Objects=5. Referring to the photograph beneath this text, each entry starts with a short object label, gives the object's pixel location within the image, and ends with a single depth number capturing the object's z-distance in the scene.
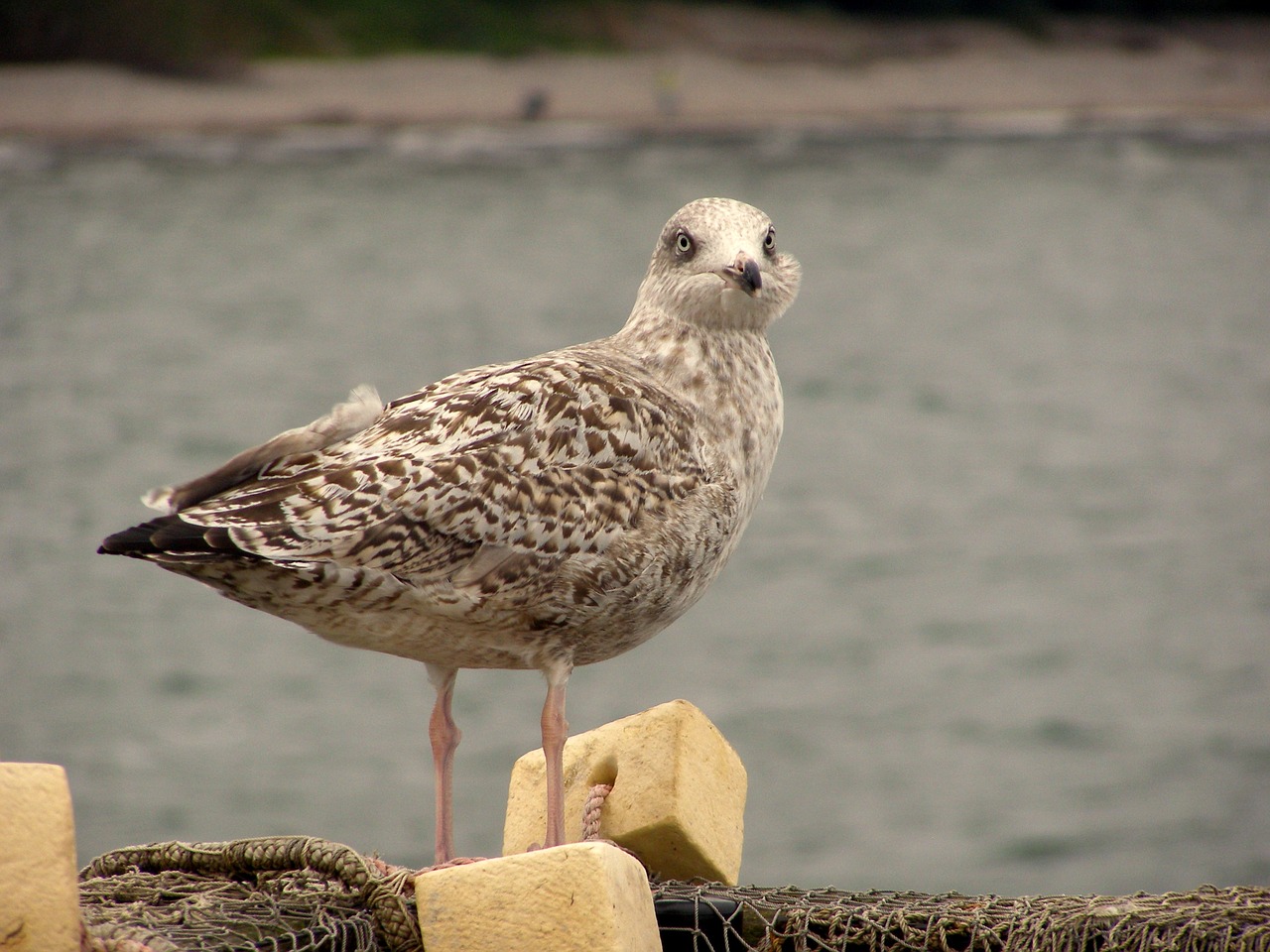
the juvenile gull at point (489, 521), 8.97
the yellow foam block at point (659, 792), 10.04
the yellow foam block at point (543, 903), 7.76
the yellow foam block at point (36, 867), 7.04
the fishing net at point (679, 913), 8.50
